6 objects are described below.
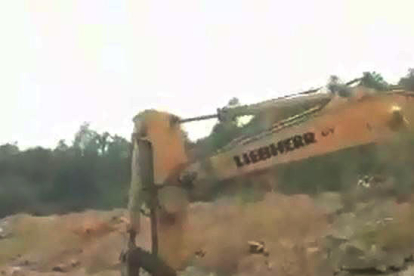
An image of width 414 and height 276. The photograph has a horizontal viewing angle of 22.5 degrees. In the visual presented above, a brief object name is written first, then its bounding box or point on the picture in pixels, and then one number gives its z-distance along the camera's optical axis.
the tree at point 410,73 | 40.32
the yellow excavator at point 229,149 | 8.95
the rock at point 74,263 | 23.03
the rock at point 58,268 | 22.69
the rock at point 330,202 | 25.01
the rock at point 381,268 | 13.53
